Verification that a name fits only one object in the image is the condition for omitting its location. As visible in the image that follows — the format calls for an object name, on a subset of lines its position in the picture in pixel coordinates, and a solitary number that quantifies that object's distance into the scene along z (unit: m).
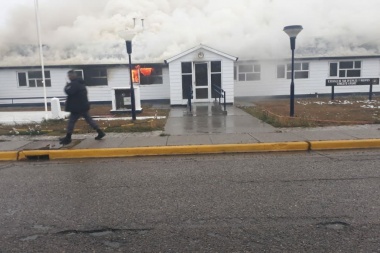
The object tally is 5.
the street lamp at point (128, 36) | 10.38
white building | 19.97
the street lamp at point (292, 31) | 10.14
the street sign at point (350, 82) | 17.23
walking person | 7.58
